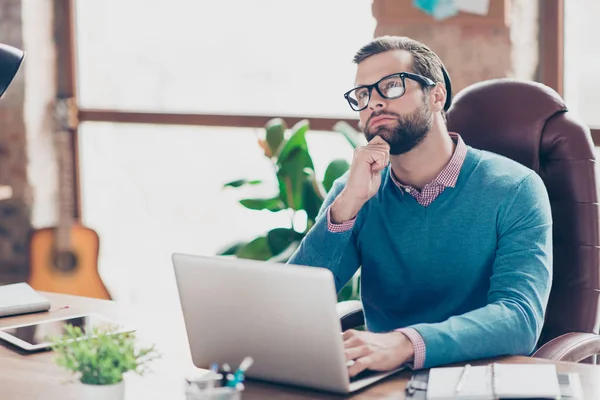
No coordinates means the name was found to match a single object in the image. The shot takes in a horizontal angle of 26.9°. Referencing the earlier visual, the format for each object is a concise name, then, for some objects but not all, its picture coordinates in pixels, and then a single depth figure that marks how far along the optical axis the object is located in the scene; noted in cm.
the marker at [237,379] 186
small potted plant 188
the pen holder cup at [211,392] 183
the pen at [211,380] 184
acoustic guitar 435
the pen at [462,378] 197
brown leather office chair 265
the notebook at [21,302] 262
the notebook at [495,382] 193
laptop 198
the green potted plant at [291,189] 342
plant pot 189
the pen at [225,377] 199
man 249
